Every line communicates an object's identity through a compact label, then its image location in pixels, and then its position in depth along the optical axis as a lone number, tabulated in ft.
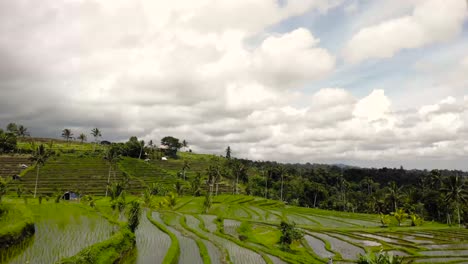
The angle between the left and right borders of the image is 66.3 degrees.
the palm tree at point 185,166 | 386.11
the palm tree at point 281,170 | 382.53
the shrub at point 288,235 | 127.85
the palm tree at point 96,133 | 510.17
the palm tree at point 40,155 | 238.68
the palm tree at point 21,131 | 476.46
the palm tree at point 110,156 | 294.76
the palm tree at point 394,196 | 282.97
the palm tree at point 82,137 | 538.88
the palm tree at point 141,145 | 460.96
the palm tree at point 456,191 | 238.68
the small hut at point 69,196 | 263.08
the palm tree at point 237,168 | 375.86
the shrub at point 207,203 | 227.40
